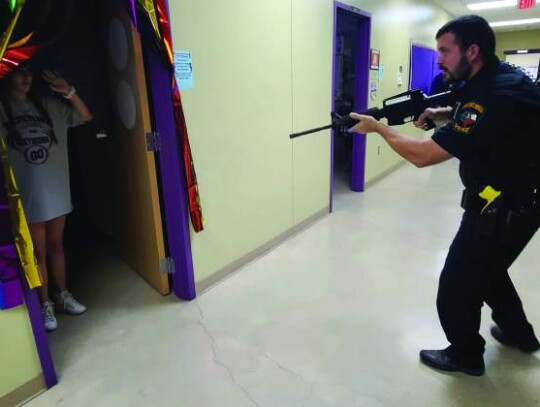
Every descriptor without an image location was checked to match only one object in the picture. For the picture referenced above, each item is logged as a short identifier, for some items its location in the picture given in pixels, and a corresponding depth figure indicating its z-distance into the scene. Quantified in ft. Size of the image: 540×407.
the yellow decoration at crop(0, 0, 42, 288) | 4.55
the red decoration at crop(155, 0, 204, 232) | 6.00
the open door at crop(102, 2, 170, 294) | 6.57
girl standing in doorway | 5.66
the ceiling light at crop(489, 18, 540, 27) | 29.76
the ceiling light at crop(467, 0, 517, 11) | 22.64
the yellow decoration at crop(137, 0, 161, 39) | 5.74
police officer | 4.25
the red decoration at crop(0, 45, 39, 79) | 4.44
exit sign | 18.83
